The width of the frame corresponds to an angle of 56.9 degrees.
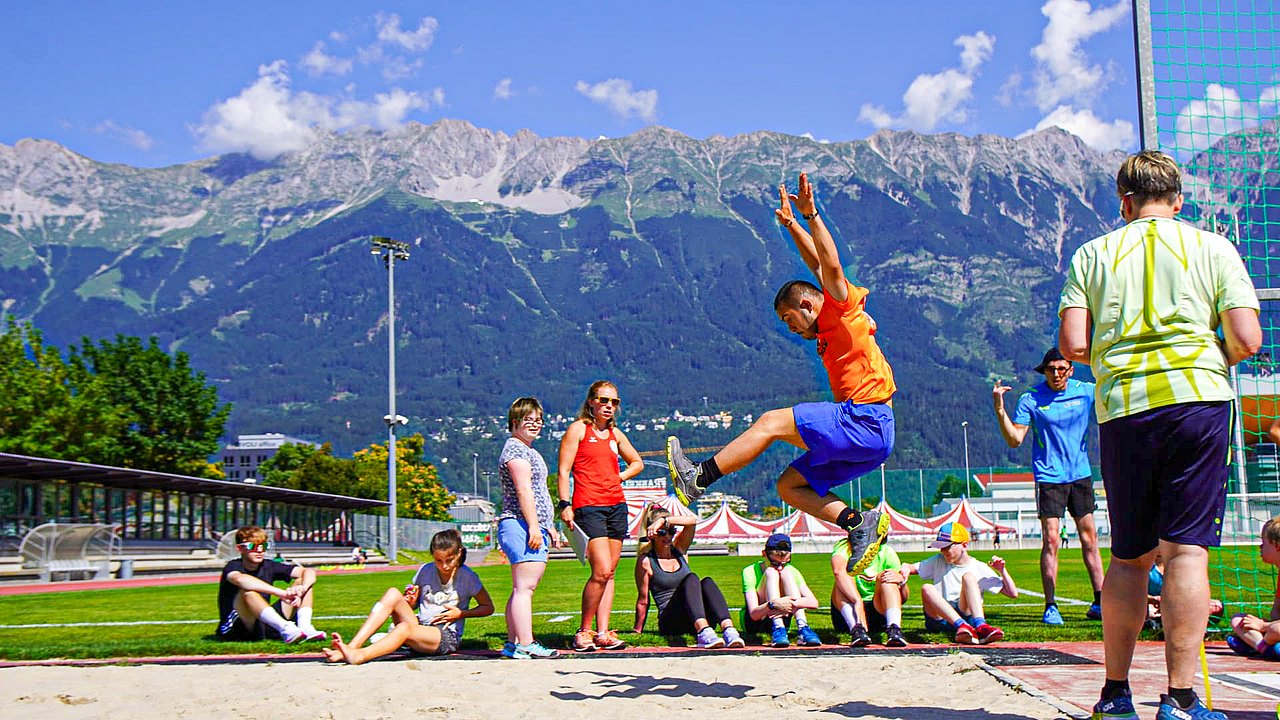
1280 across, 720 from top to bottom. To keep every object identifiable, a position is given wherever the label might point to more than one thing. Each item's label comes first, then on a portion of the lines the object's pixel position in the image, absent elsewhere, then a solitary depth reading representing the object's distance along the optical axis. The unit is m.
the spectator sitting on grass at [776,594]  9.04
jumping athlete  6.25
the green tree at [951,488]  107.93
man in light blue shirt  9.88
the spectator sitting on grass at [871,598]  8.62
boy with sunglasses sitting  9.59
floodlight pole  46.78
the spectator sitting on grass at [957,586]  8.85
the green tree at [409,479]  95.25
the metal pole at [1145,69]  8.53
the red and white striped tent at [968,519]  51.56
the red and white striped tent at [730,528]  54.56
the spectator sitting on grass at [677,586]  9.03
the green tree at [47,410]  46.41
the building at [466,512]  190.88
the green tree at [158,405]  60.72
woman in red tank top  8.59
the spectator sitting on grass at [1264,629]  7.21
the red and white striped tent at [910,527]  52.72
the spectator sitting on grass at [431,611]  8.06
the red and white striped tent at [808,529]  57.03
